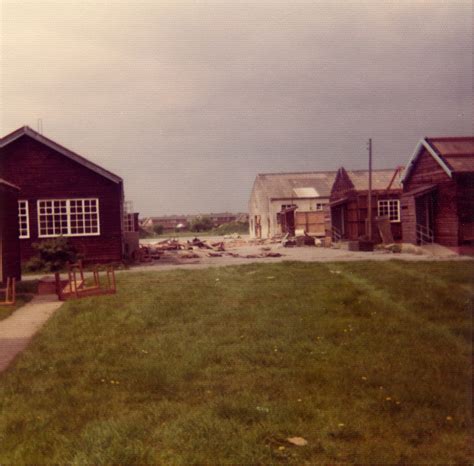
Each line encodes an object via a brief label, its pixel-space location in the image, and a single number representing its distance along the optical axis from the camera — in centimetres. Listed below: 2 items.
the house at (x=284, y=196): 5105
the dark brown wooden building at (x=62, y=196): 2356
